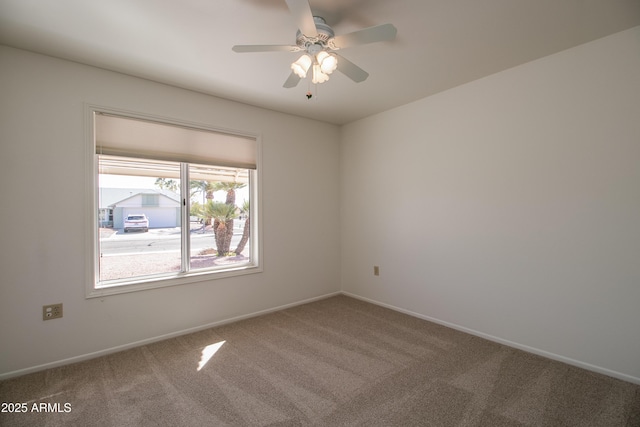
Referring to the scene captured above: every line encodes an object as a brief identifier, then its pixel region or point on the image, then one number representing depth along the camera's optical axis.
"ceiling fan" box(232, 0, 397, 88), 1.63
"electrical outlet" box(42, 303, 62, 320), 2.38
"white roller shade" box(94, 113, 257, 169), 2.69
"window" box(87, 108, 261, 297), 2.71
